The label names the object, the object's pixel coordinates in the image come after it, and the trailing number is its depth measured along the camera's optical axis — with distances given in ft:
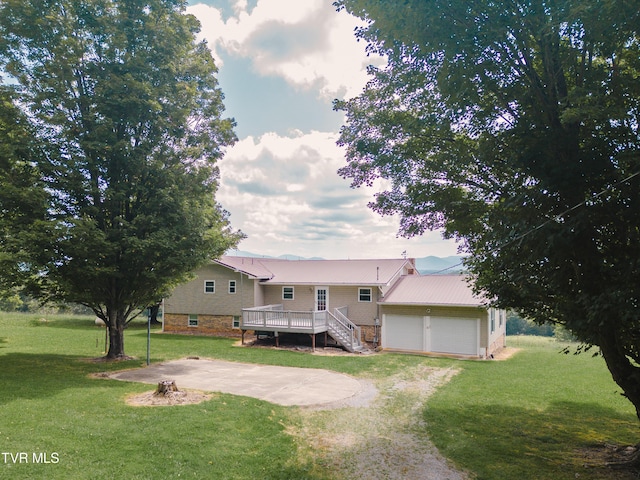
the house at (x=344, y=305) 62.49
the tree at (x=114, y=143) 40.04
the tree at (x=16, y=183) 36.81
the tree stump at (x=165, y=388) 31.53
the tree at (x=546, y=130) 18.20
